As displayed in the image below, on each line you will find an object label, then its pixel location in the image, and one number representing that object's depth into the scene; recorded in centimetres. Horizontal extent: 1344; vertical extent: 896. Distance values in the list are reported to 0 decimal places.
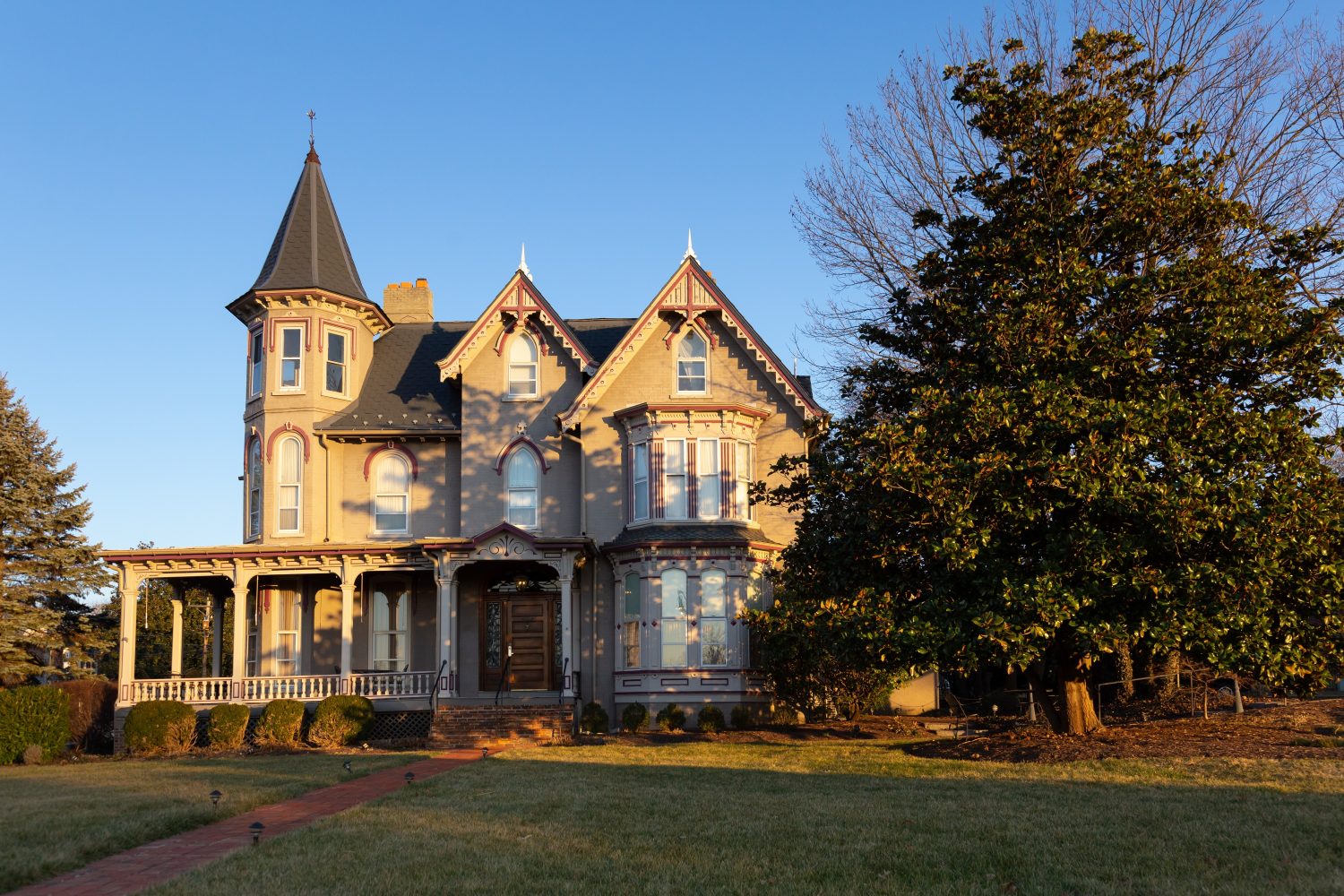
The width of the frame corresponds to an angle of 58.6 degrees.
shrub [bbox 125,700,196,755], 2516
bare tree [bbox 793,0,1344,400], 2342
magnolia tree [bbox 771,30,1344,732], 1638
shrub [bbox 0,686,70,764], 2372
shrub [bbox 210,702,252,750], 2542
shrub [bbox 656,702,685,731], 2631
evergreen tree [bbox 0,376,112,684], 3425
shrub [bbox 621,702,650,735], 2620
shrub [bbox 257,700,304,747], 2531
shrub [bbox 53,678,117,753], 2573
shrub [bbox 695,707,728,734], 2576
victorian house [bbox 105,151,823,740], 2744
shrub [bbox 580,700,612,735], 2617
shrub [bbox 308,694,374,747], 2530
